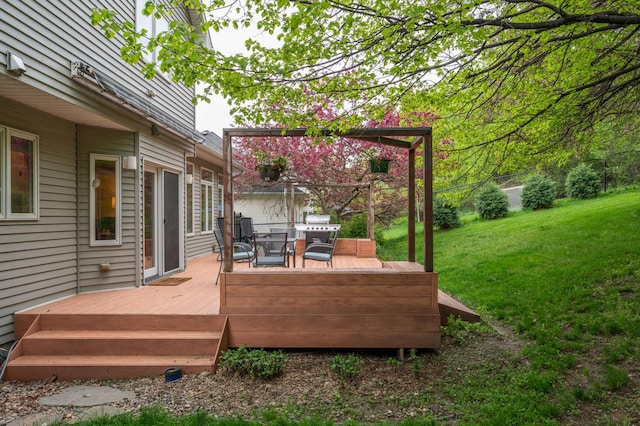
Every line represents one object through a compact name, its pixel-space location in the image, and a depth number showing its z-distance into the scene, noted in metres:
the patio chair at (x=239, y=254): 6.41
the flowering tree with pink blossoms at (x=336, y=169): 12.84
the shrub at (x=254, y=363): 3.77
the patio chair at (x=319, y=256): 6.27
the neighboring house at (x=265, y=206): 18.25
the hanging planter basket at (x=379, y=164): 5.04
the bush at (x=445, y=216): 14.56
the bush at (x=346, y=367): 3.82
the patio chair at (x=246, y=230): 9.05
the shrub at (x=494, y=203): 14.45
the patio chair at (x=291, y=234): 9.39
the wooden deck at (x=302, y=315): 4.30
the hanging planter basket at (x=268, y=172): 5.69
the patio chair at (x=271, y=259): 5.77
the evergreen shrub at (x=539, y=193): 14.02
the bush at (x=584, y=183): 13.95
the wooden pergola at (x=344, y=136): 4.24
